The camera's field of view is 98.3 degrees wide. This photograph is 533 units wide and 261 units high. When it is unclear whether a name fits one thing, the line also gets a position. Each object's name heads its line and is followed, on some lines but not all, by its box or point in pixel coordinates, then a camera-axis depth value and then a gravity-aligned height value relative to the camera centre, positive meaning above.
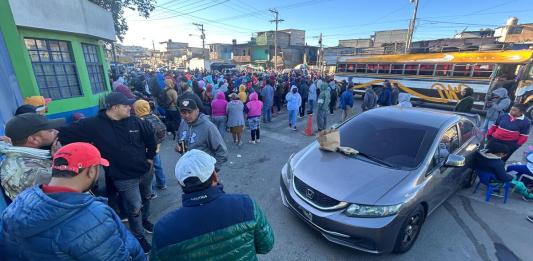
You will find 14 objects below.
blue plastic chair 4.11 -2.10
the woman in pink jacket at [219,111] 6.42 -1.20
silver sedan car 2.68 -1.45
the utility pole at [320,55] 39.11 +1.71
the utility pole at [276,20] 34.97 +6.76
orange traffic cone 8.06 -2.17
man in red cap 1.17 -0.78
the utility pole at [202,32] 44.78 +6.55
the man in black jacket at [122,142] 2.62 -0.84
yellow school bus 10.12 -0.54
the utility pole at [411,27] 18.71 +2.90
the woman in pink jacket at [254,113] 7.05 -1.38
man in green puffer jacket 1.36 -0.91
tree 18.25 +4.68
